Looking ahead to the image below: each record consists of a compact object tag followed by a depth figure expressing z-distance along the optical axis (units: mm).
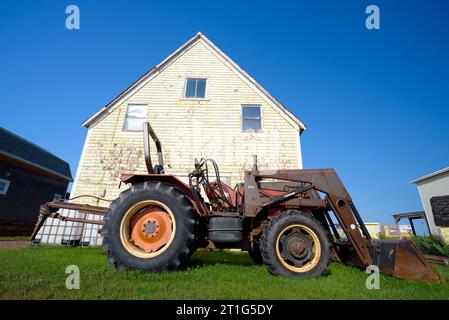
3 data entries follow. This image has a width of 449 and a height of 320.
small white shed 8133
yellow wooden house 9453
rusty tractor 3371
